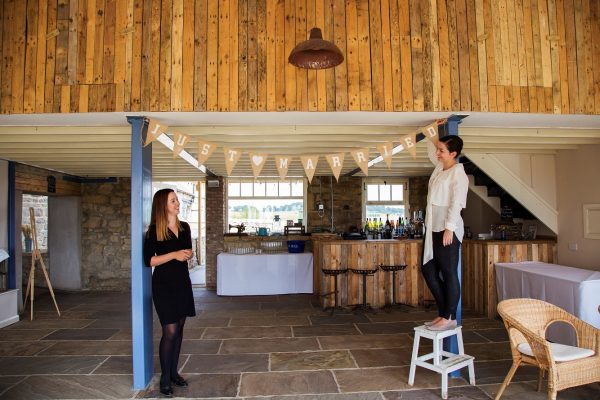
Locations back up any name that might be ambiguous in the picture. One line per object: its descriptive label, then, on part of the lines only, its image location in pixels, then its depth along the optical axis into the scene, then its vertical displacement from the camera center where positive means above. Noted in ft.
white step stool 11.93 -4.24
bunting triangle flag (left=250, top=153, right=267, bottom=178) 15.31 +1.97
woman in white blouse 12.09 -0.59
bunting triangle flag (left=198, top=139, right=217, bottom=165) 14.56 +2.28
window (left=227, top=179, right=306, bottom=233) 36.78 +1.07
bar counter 23.43 -3.00
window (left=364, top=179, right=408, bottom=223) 35.29 +1.20
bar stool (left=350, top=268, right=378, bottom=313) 22.31 -3.86
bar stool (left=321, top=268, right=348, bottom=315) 22.27 -3.28
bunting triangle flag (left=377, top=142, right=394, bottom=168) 14.74 +2.20
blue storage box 28.63 -2.10
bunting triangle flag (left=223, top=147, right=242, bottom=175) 14.96 +2.05
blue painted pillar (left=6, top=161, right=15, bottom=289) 23.21 -0.61
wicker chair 9.84 -3.35
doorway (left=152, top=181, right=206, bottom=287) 41.27 +0.24
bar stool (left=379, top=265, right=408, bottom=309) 22.63 -3.00
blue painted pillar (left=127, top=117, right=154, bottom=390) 13.07 -1.66
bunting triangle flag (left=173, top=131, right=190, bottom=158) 14.06 +2.49
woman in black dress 11.85 -1.60
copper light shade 10.94 +4.23
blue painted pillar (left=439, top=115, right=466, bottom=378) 13.99 +2.67
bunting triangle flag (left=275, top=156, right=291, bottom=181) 15.51 +1.88
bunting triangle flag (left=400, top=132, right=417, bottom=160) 14.46 +2.44
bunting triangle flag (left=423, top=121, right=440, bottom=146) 14.12 +2.68
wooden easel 21.71 -1.81
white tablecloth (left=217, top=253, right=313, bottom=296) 27.45 -3.78
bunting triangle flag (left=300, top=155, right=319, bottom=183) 15.53 +1.86
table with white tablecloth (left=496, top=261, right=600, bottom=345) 15.07 -2.97
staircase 23.94 +1.15
